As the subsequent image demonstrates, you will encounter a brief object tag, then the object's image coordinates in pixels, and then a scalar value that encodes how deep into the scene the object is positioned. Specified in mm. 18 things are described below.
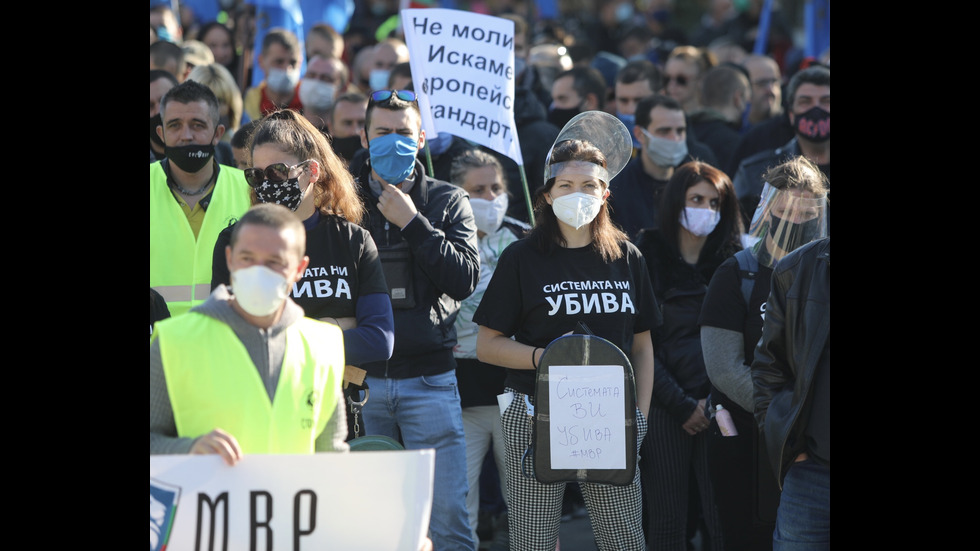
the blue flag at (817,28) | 24922
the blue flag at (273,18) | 20609
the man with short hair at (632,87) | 16734
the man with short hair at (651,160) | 13516
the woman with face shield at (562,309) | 9109
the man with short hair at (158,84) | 14227
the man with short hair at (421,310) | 9336
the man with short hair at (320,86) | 17141
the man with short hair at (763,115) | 15656
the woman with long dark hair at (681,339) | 10633
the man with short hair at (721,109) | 17047
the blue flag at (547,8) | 31141
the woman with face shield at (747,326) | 9828
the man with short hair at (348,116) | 14148
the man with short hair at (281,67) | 17594
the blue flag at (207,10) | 27172
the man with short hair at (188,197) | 9672
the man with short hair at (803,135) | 13898
